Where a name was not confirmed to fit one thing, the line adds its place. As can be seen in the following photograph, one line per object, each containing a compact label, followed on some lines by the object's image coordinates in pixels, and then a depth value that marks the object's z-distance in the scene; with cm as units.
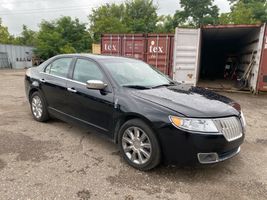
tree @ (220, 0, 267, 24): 3120
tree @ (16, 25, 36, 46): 5836
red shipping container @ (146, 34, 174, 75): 995
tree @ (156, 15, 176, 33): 3810
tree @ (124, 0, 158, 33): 3945
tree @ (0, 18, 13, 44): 5228
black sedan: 287
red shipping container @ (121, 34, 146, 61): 1023
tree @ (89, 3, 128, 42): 3456
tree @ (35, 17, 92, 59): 3070
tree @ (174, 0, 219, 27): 3981
